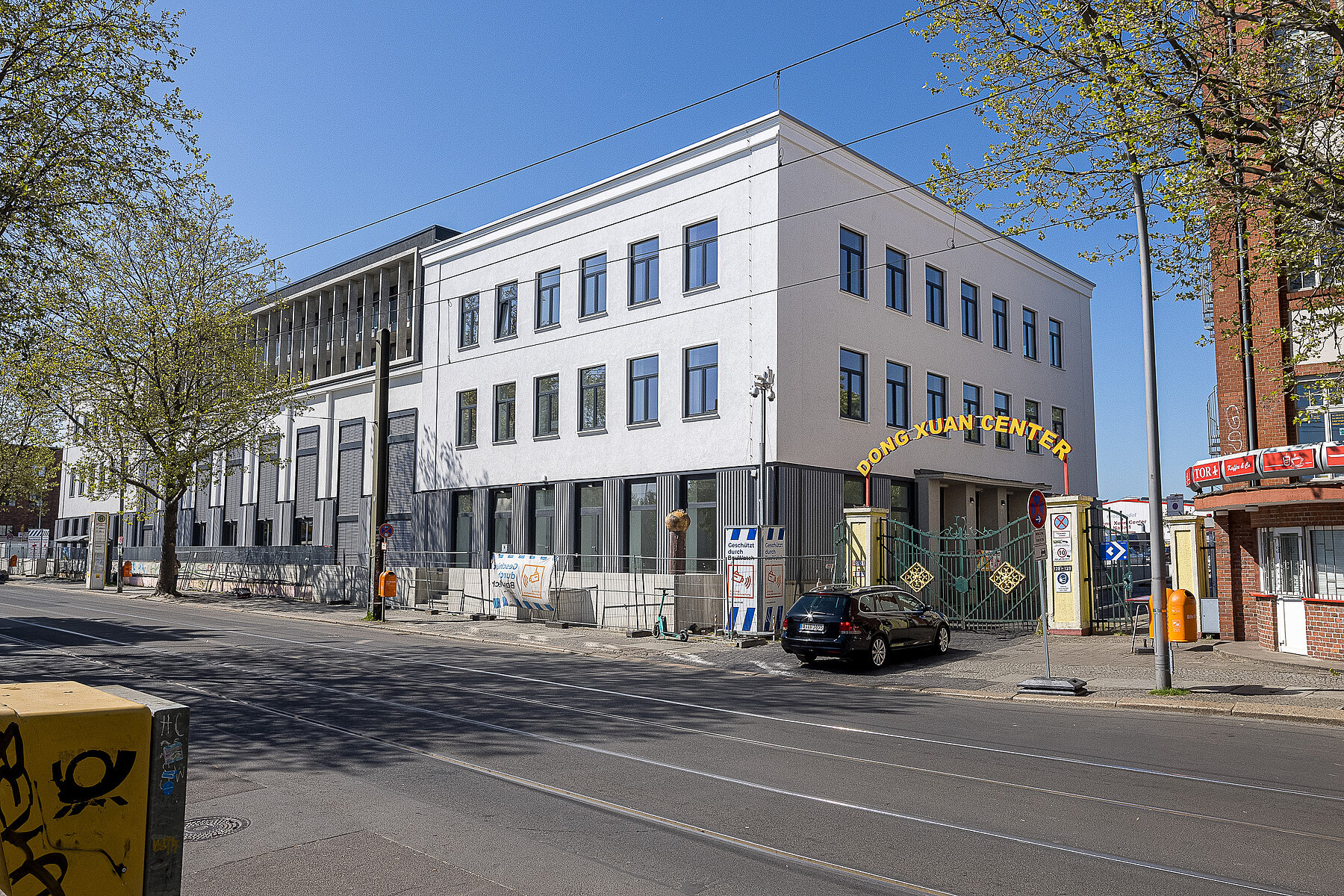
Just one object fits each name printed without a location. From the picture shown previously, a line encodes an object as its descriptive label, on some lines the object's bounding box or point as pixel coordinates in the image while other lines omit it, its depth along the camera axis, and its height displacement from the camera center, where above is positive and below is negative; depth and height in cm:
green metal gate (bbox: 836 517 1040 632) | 2328 -77
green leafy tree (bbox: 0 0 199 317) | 1781 +784
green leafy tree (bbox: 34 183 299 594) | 3566 +665
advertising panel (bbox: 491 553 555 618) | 2717 -109
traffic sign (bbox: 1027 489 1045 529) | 1537 +54
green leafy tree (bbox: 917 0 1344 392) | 1255 +578
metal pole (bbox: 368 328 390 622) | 2873 +182
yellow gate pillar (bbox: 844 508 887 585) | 2373 -8
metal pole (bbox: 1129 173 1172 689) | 1457 +95
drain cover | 666 -198
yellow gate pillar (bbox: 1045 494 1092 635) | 2175 -47
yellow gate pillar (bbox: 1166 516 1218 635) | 2114 -24
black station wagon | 1773 -150
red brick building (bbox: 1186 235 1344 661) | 1691 +90
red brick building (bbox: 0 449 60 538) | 8807 +238
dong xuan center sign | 2686 +316
